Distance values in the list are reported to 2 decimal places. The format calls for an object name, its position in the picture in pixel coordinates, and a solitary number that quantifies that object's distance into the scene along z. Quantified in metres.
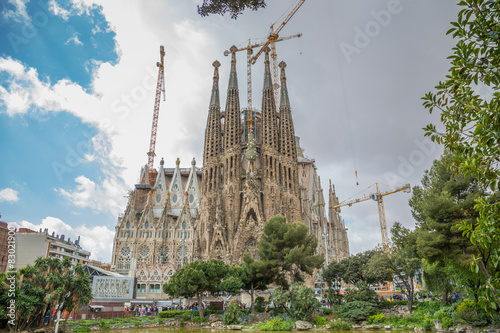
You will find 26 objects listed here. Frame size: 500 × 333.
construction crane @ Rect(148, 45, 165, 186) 76.94
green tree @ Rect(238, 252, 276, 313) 29.25
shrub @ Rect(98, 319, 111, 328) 23.08
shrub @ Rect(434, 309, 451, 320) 20.27
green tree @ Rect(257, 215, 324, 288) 29.59
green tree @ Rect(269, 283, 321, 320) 23.86
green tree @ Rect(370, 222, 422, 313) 26.16
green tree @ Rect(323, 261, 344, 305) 34.06
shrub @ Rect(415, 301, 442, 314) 23.34
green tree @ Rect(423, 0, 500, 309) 4.88
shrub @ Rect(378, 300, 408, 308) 29.69
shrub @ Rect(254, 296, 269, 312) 29.08
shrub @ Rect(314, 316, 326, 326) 23.88
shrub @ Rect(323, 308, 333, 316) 27.01
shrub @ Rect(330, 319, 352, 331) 22.77
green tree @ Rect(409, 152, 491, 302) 18.89
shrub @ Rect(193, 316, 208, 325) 26.07
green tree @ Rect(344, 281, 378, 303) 27.14
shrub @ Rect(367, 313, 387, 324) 23.58
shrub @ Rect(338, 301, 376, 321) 24.52
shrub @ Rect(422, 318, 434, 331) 20.25
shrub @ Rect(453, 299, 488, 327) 17.84
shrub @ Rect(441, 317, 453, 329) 19.17
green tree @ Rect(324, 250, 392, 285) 31.97
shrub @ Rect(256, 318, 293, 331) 22.41
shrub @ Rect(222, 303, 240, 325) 24.86
